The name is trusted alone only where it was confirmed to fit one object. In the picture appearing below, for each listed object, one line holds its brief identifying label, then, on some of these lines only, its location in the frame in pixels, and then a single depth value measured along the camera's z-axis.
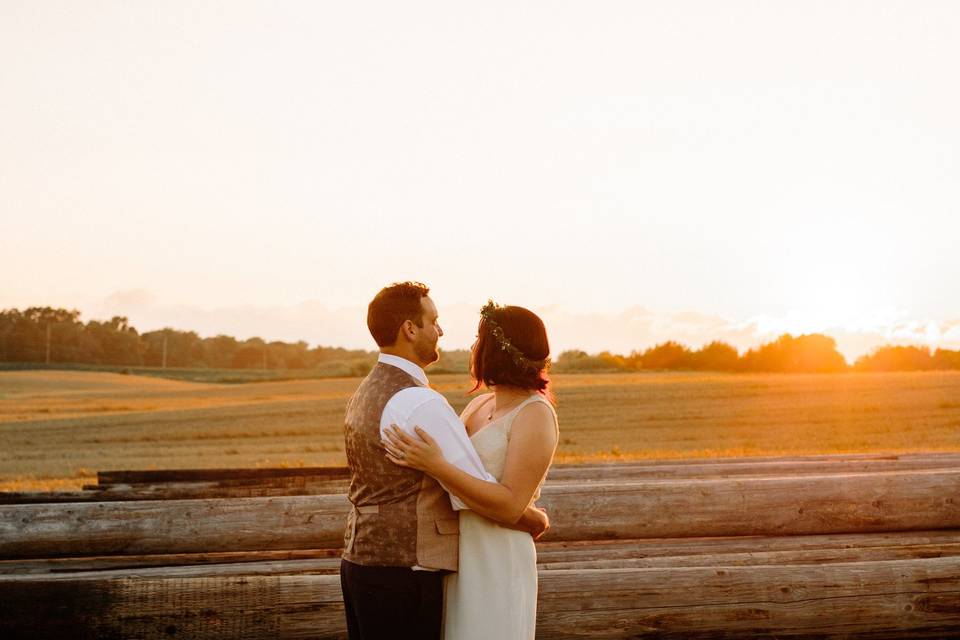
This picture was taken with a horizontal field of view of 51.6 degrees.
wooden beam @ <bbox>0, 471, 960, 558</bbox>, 5.41
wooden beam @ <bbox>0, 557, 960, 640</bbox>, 4.52
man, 3.56
